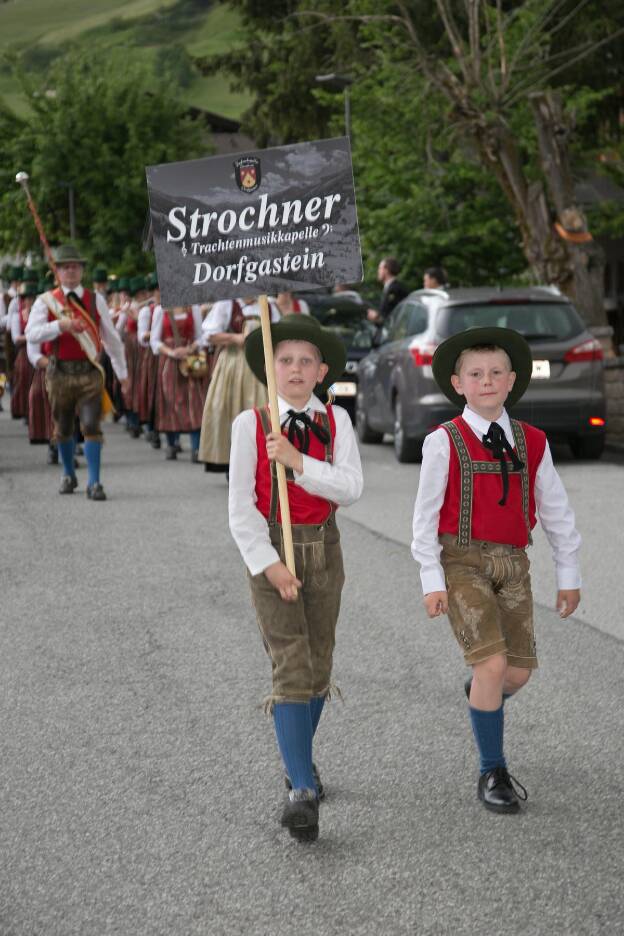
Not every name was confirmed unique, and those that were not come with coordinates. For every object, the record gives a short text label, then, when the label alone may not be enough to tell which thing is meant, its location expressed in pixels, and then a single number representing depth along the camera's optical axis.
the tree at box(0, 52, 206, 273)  58.44
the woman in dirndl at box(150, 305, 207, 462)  16.27
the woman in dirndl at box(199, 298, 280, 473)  12.98
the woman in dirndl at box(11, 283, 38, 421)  18.86
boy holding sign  4.43
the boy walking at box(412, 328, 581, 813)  4.55
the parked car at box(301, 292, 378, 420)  21.27
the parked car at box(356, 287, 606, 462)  14.88
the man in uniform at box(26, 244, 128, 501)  12.73
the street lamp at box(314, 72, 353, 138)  28.80
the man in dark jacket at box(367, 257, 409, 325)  18.08
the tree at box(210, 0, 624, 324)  21.45
